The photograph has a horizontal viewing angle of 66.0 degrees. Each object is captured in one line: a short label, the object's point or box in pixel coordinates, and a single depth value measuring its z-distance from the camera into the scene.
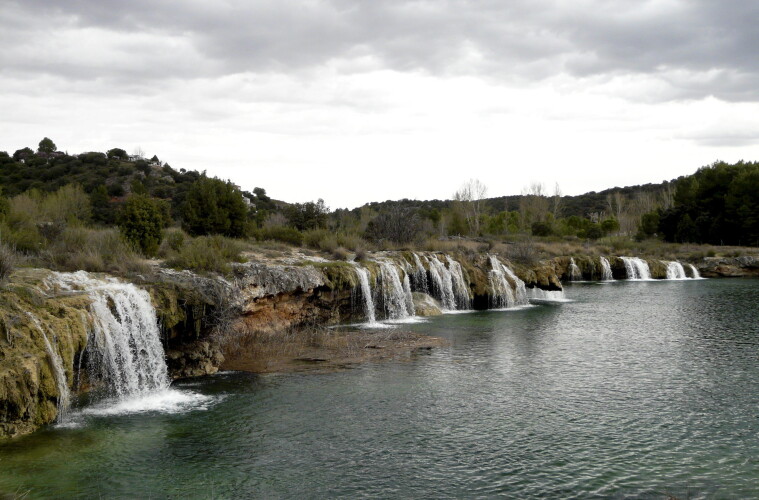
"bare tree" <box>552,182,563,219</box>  101.82
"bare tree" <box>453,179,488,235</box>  79.66
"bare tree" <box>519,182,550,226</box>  94.33
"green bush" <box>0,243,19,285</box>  12.85
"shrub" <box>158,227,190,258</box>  21.19
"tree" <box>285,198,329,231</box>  38.44
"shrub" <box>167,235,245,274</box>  18.89
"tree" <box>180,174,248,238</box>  29.55
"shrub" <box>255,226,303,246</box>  31.11
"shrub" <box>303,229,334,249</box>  30.42
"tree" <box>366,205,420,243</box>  38.28
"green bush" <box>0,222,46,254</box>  17.55
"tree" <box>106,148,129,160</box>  72.75
